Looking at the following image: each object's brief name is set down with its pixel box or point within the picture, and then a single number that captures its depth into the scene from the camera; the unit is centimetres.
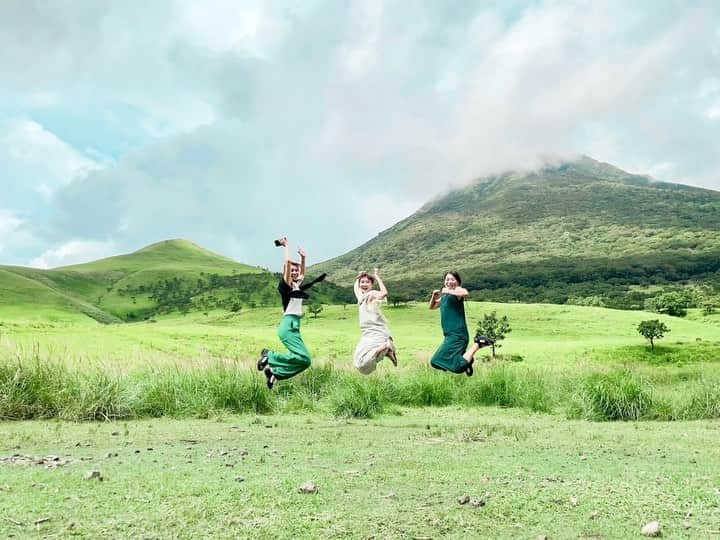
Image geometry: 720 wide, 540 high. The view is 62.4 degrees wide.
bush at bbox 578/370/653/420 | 1402
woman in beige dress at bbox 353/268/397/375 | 984
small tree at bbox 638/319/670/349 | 5300
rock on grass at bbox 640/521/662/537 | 525
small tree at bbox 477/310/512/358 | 2073
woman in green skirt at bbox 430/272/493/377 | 992
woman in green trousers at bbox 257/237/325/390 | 1007
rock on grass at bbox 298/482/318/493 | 630
